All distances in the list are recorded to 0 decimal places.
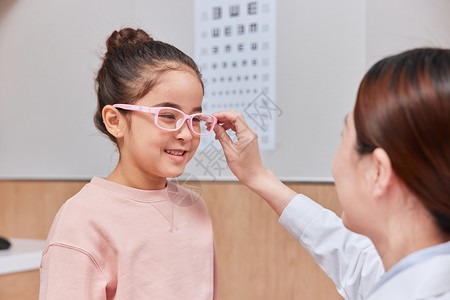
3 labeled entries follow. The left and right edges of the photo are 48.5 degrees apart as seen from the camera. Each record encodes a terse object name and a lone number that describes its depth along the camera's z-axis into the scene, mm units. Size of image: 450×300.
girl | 973
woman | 688
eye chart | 1795
